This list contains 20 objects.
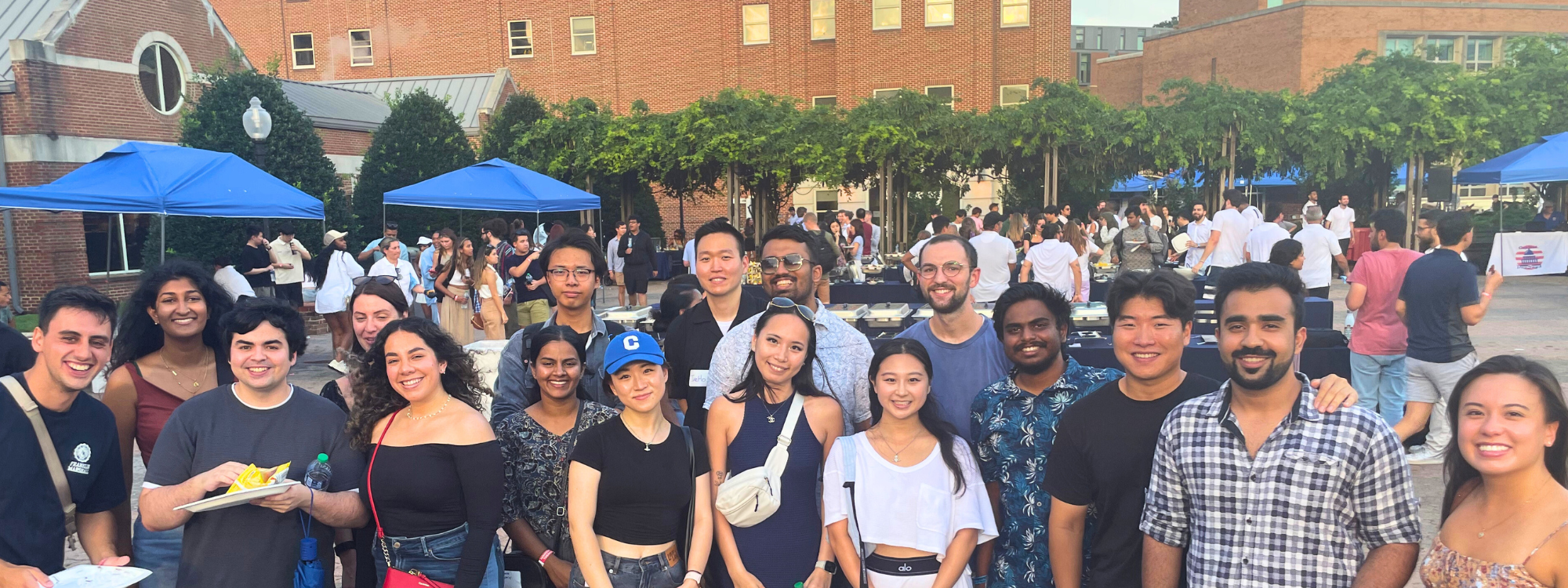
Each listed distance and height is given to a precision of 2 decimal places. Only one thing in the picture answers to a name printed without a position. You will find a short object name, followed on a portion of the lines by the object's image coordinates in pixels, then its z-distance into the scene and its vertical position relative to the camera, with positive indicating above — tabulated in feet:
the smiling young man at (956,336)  12.25 -1.73
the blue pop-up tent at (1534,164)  47.98 +1.35
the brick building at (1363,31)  121.29 +20.52
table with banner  50.67 -3.31
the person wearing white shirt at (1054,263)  32.91 -2.10
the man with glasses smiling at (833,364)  11.80 -1.93
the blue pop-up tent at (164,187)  28.22 +0.97
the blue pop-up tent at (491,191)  36.73 +0.85
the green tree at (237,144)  44.73 +3.55
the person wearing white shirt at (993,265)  31.14 -2.02
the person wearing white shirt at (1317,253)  32.30 -1.92
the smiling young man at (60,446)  9.23 -2.22
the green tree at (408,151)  59.47 +3.87
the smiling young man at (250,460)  9.45 -2.41
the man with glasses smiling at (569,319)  12.66 -1.49
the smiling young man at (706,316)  13.30 -1.52
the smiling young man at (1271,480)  7.98 -2.38
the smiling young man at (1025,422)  10.50 -2.44
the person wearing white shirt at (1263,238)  33.30 -1.45
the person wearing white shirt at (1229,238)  38.45 -1.60
